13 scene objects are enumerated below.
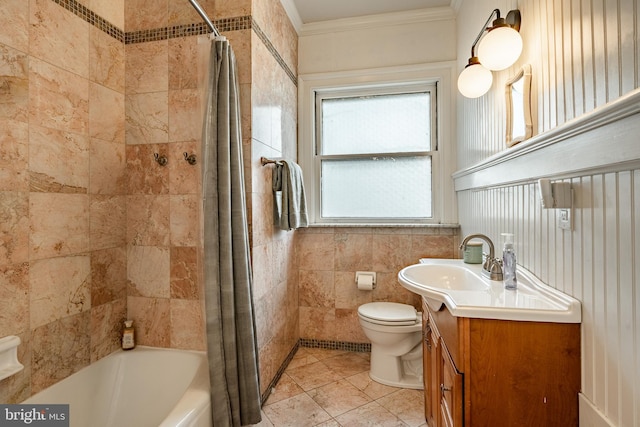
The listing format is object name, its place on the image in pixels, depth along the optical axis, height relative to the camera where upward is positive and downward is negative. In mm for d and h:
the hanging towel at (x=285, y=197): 2039 +120
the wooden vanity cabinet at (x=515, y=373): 891 -480
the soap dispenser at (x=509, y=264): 1199 -213
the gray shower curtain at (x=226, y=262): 1418 -217
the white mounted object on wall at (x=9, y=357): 1159 -532
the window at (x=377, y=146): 2504 +574
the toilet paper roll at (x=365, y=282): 2414 -543
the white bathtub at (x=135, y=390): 1381 -866
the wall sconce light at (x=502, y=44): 1223 +674
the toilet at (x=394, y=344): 2000 -878
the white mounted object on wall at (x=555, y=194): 958 +51
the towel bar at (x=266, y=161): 1872 +335
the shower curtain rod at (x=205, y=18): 1355 +921
